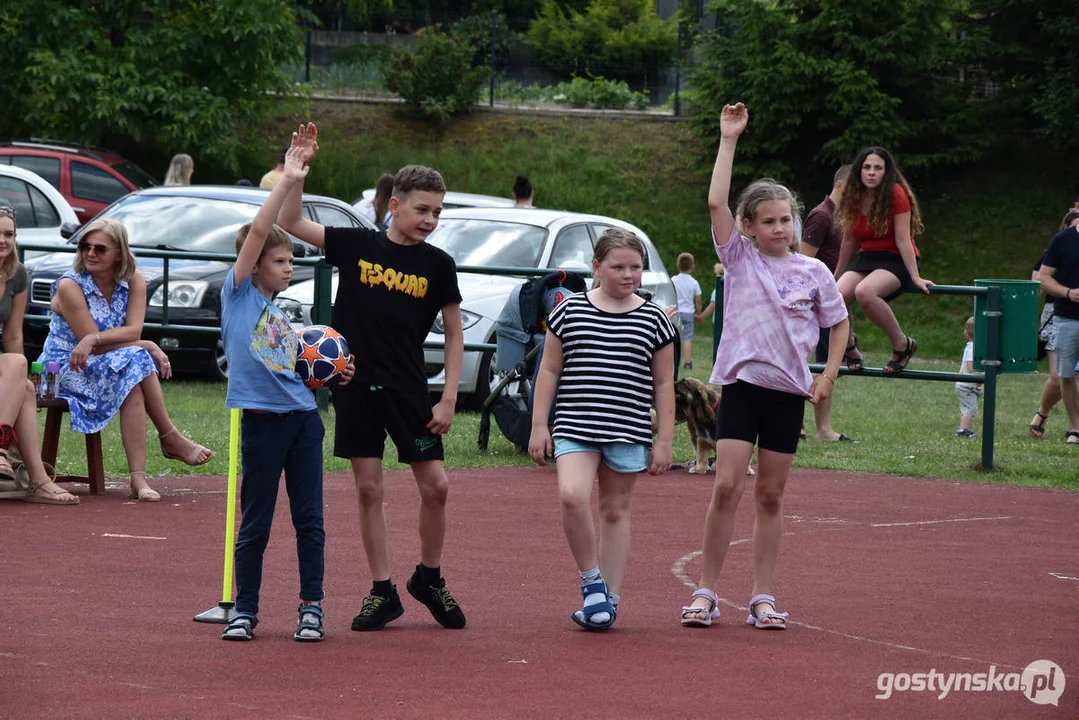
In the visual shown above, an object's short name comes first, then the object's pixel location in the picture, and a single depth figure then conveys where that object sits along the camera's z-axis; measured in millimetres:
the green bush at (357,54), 39000
